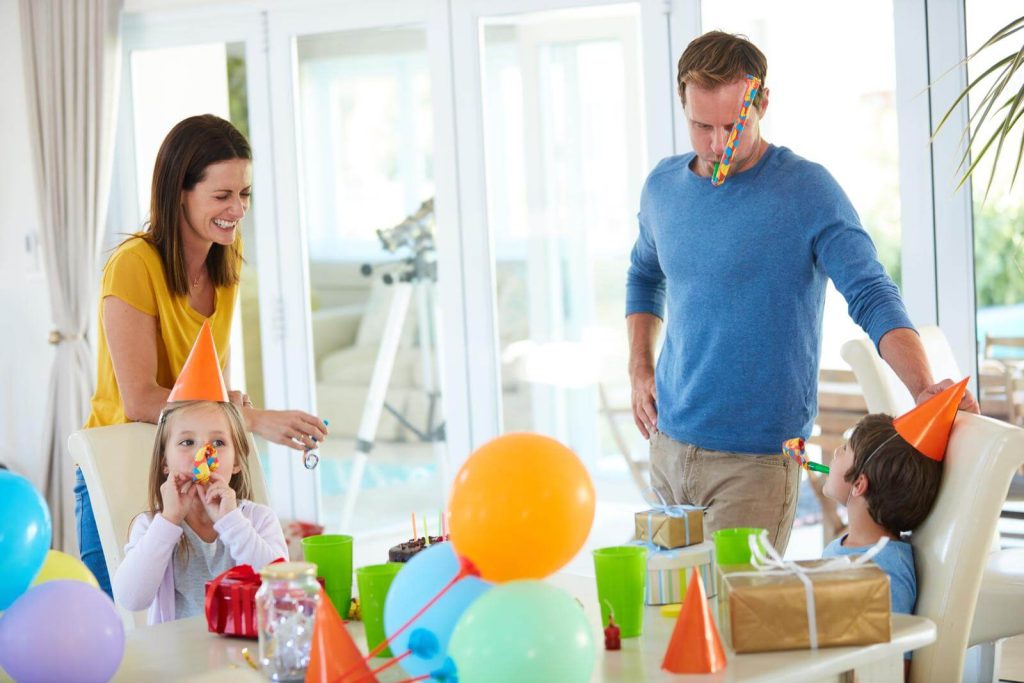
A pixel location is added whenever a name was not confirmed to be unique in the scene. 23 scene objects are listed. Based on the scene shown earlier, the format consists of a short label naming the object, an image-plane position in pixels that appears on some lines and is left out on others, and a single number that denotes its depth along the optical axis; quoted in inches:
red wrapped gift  125.7
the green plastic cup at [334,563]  128.7
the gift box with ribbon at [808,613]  118.3
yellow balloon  121.8
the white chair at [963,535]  130.9
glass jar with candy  117.8
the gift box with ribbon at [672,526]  130.1
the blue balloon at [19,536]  117.2
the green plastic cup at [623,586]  123.1
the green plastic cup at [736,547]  124.9
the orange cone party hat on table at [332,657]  113.9
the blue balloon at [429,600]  114.2
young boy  135.4
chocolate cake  131.4
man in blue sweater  147.7
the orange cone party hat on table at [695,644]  115.8
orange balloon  113.4
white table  116.4
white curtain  276.7
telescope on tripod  267.2
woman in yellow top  153.4
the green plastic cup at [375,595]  122.8
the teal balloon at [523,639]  109.4
